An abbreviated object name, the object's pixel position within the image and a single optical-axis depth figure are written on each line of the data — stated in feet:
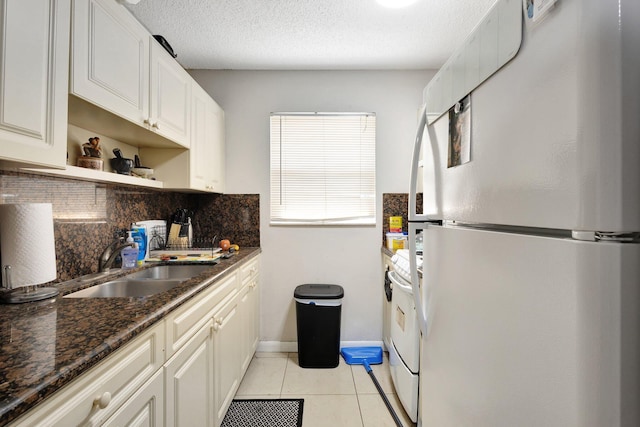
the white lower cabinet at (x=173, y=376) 2.23
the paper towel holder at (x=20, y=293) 3.43
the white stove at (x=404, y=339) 5.32
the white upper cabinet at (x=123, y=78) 3.78
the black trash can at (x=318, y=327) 7.73
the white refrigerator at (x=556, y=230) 1.38
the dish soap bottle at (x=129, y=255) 5.79
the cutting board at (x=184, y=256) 6.68
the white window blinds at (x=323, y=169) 9.05
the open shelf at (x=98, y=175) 3.84
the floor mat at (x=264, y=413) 5.82
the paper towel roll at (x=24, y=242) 3.44
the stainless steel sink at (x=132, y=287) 4.86
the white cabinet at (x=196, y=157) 6.79
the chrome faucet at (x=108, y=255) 5.28
